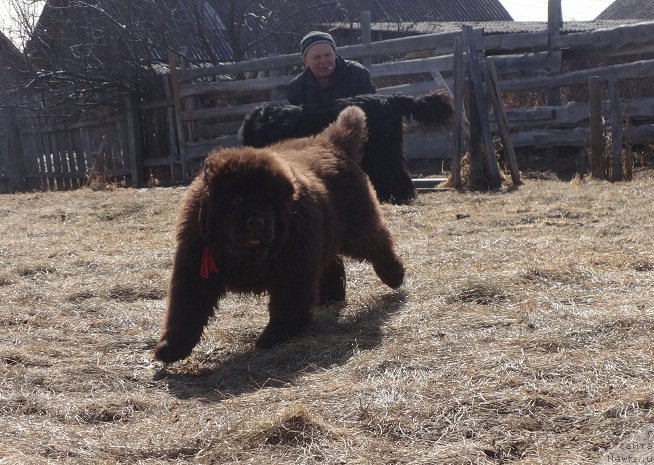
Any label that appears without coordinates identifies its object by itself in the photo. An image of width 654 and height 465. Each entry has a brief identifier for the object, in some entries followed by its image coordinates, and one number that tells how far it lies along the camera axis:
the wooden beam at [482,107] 11.46
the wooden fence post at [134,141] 18.11
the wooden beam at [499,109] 11.64
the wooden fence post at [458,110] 11.73
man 9.02
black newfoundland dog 9.16
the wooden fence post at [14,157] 21.78
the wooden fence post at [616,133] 11.19
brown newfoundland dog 4.57
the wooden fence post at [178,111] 16.72
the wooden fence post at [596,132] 11.42
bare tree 18.33
